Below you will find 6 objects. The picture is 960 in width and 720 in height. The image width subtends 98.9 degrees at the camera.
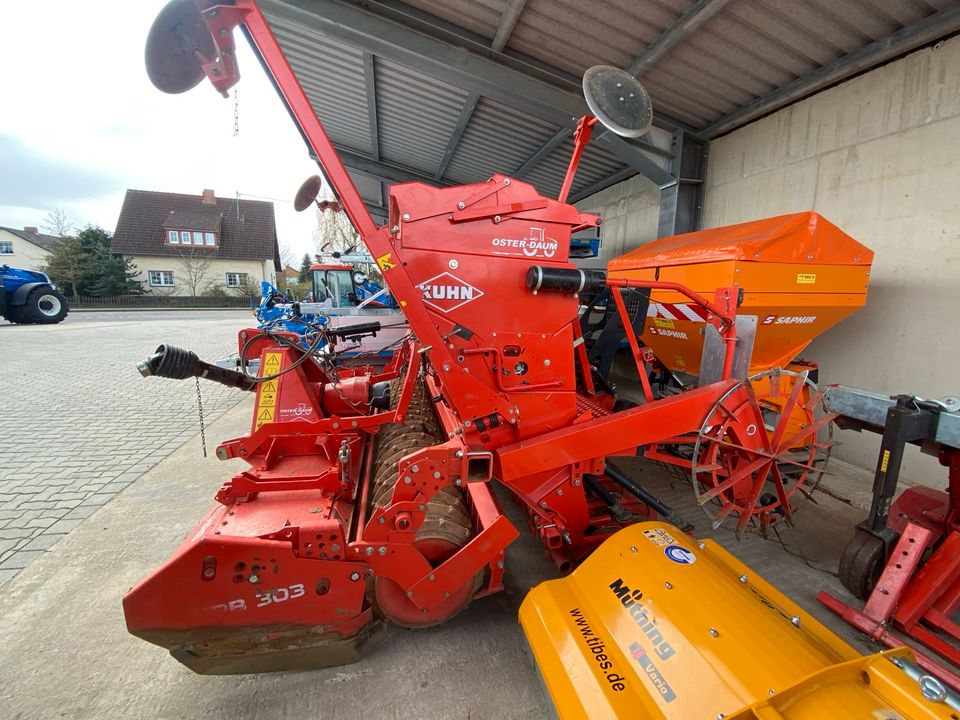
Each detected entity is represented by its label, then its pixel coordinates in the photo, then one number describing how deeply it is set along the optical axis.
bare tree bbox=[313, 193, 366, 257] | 24.27
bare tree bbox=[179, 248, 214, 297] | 31.20
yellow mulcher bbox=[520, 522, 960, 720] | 1.14
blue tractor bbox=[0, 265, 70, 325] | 15.26
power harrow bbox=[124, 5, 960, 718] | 1.71
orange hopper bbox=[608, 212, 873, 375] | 3.45
